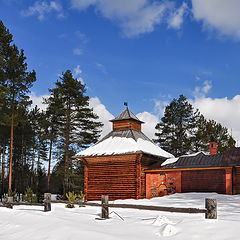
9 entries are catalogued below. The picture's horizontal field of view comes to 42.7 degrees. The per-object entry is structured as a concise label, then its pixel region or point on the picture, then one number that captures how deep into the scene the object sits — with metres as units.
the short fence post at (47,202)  13.82
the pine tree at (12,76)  28.85
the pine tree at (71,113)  36.69
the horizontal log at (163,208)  8.76
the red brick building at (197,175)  20.75
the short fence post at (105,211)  11.35
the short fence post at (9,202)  15.94
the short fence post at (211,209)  8.48
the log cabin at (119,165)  23.17
